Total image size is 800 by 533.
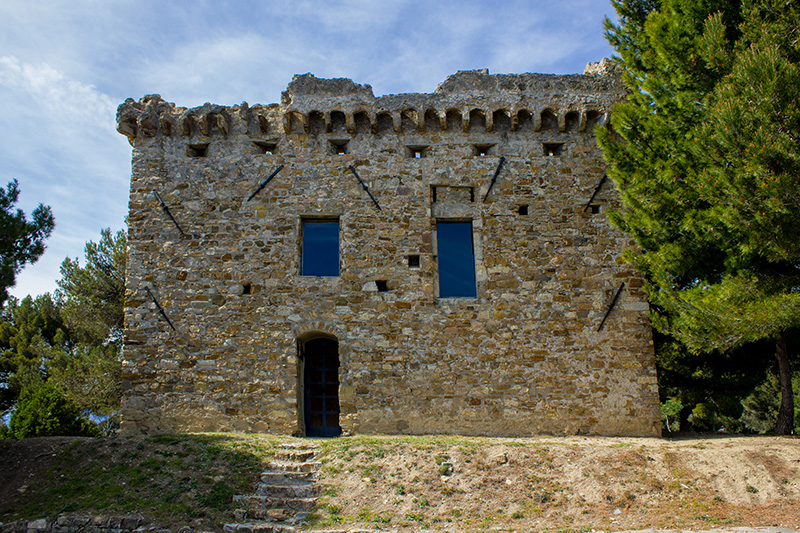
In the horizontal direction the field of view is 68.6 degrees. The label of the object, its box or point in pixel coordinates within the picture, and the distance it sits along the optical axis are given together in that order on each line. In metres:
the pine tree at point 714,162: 7.15
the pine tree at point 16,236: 8.63
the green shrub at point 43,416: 10.77
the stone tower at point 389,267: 10.35
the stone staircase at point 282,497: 7.16
